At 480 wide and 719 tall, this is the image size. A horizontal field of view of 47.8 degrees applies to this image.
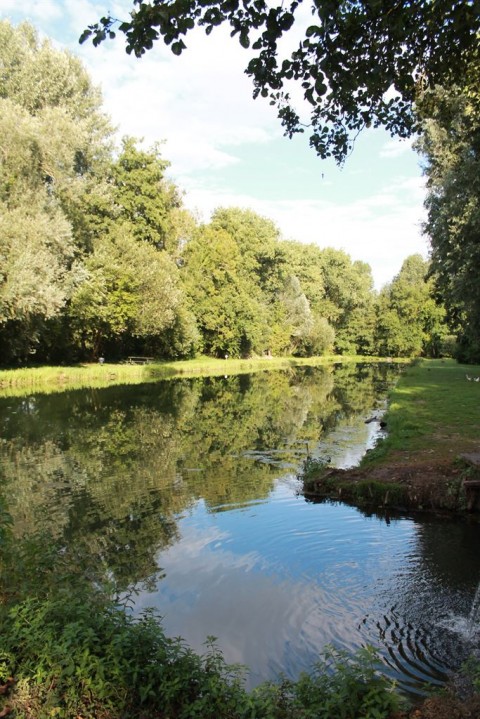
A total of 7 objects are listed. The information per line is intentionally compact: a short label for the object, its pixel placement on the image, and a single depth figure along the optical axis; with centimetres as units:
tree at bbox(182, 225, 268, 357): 6638
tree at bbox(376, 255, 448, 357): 9031
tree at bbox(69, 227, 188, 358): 4491
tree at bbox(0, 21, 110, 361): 3441
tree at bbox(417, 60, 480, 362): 1741
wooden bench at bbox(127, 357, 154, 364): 5581
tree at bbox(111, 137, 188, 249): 6056
